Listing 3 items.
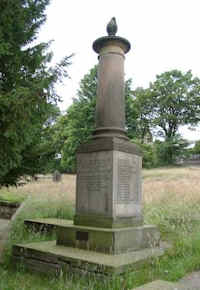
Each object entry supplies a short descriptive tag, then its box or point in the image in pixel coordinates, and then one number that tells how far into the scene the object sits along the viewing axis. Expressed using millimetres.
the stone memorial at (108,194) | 5141
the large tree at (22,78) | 4773
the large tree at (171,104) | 38281
